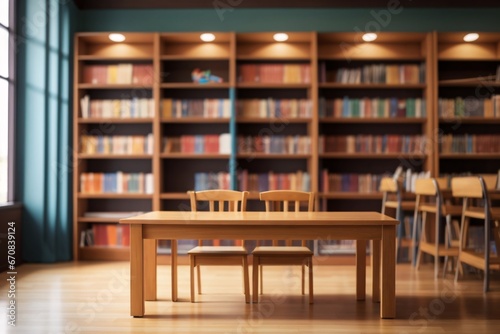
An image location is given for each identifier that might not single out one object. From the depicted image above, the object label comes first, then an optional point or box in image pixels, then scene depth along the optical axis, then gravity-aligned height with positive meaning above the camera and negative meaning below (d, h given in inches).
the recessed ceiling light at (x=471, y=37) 254.4 +55.4
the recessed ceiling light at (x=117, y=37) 258.1 +56.0
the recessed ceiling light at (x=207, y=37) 256.2 +55.7
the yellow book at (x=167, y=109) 259.4 +24.8
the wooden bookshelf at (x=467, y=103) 257.3 +27.2
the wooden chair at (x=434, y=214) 204.7 -17.3
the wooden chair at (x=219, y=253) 161.0 -23.3
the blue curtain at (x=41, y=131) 241.4 +14.3
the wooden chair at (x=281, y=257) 157.6 -24.0
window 231.1 +27.9
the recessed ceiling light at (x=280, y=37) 254.2 +55.6
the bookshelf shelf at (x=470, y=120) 255.9 +19.8
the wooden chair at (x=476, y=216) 178.5 -15.9
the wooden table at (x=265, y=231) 143.7 -15.7
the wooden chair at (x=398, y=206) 233.9 -16.1
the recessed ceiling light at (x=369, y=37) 258.1 +56.0
